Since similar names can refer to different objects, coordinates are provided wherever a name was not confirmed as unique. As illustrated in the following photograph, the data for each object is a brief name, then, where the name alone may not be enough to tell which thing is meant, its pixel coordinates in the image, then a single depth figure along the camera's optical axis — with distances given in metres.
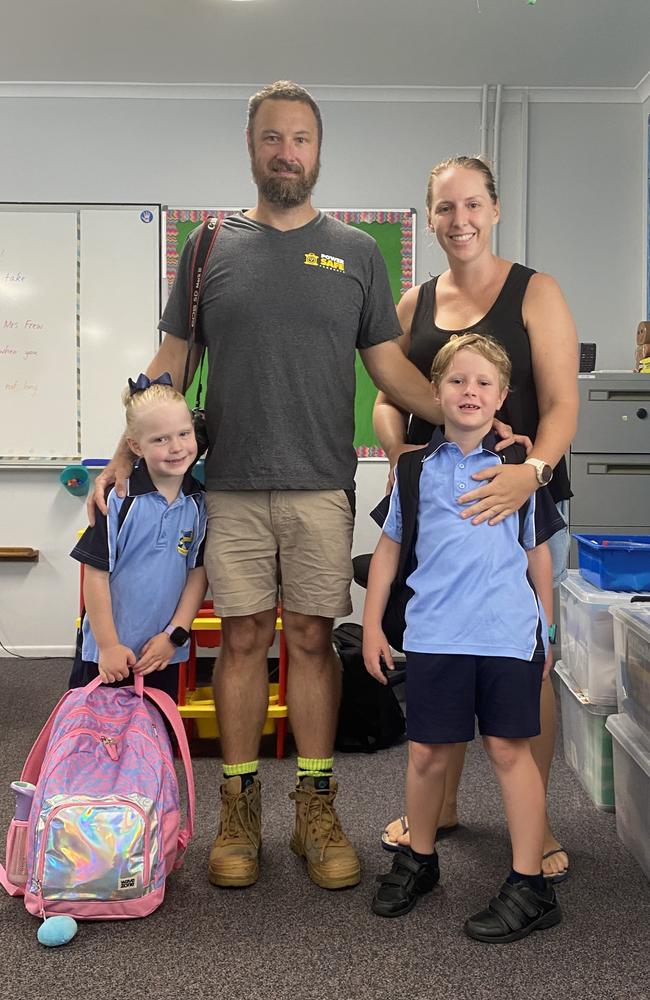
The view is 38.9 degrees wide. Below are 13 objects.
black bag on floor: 2.80
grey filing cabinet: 3.49
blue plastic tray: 2.31
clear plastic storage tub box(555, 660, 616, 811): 2.30
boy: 1.61
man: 1.83
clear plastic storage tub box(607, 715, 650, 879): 1.94
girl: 1.81
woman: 1.77
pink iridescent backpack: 1.63
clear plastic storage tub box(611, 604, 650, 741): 1.99
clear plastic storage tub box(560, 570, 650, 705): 2.30
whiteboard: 4.07
